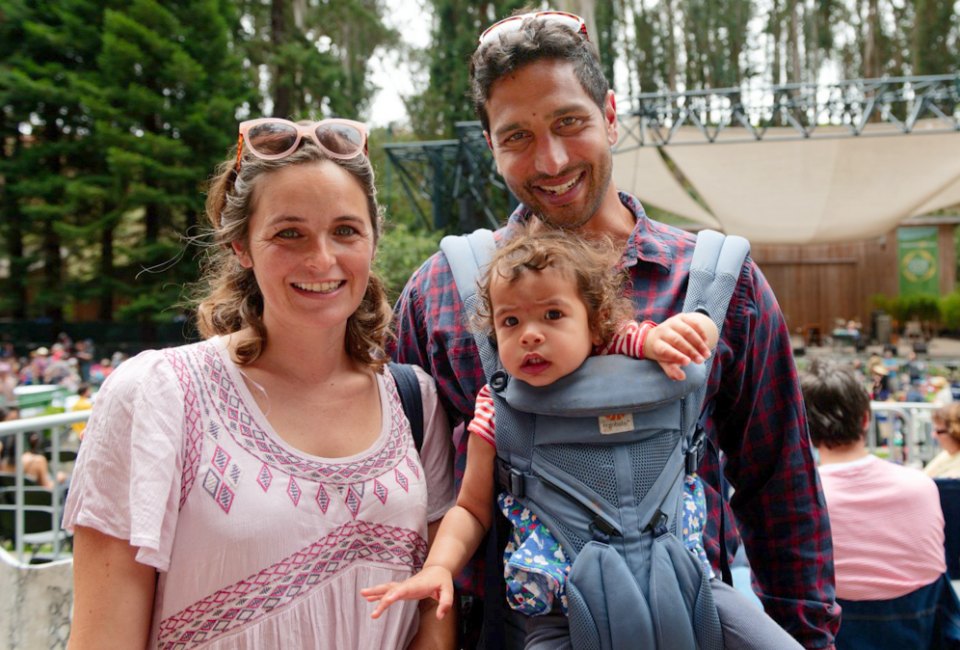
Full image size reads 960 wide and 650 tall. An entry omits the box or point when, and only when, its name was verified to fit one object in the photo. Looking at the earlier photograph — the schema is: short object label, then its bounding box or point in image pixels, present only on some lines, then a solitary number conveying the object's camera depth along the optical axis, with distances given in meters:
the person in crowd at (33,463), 5.85
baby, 1.34
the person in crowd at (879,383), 11.29
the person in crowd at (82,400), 7.87
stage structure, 12.03
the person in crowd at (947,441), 3.92
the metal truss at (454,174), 14.38
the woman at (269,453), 1.28
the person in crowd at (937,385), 10.59
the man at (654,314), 1.61
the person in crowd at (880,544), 2.76
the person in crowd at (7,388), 10.61
